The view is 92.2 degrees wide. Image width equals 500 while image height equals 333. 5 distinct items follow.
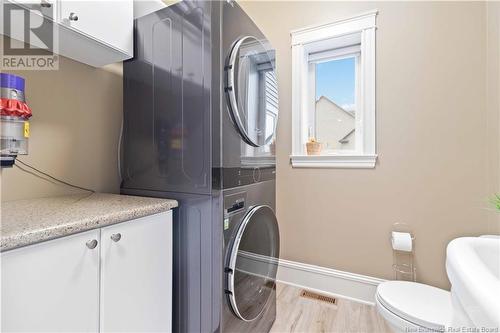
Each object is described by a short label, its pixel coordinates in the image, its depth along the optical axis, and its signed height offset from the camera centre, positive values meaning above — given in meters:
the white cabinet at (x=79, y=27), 0.89 +0.57
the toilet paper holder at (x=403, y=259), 1.68 -0.66
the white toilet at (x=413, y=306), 1.14 -0.73
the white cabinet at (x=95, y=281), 0.62 -0.36
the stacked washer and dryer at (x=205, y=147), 1.02 +0.10
